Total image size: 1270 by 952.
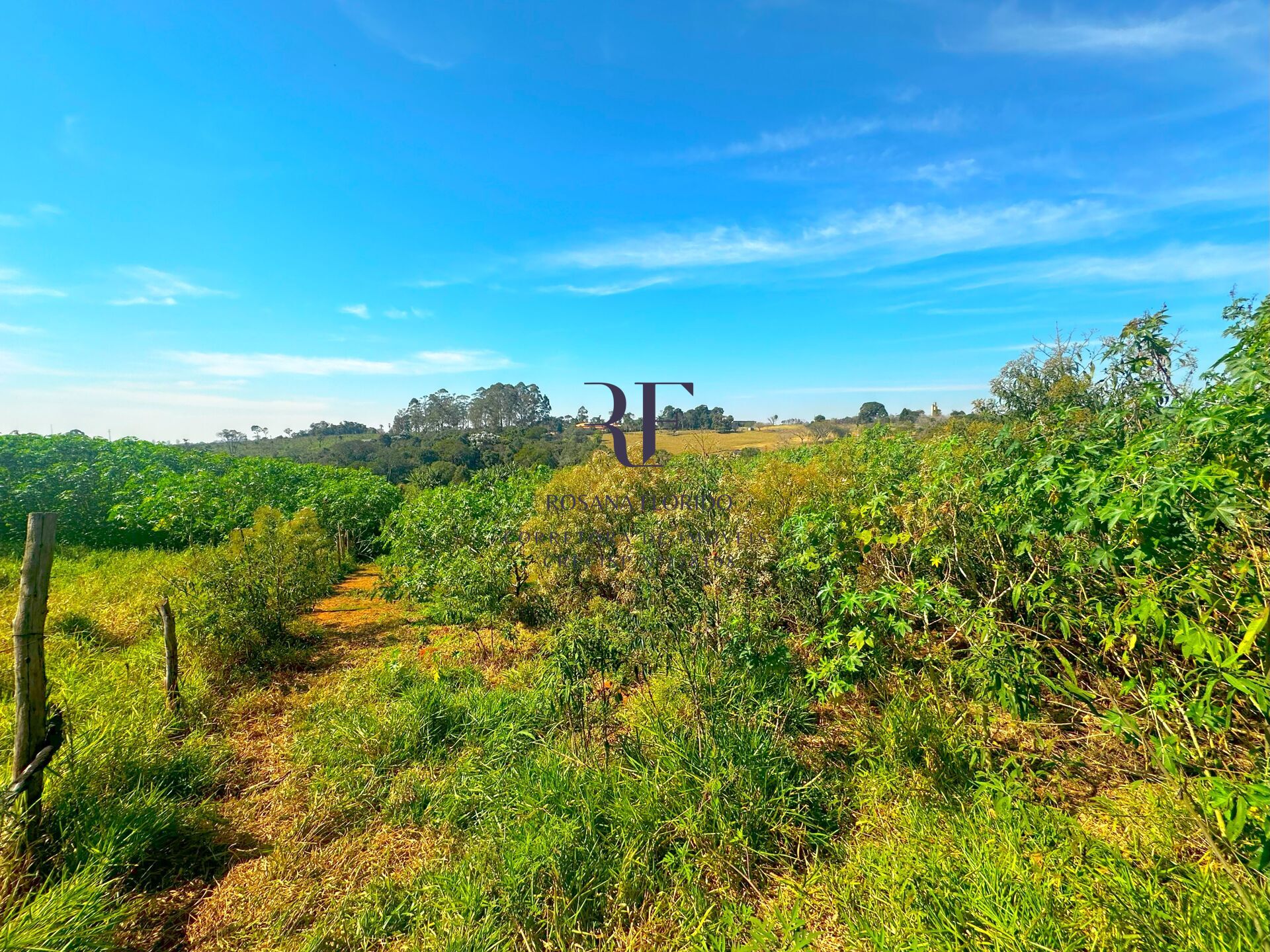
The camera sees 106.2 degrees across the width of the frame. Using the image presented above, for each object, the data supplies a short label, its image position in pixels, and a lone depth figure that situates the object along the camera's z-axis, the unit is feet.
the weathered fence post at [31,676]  7.93
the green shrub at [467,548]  17.28
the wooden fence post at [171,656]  12.80
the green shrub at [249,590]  16.33
